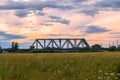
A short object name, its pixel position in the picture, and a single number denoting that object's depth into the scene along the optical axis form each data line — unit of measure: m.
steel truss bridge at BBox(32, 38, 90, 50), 86.96
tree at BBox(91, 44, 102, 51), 88.12
